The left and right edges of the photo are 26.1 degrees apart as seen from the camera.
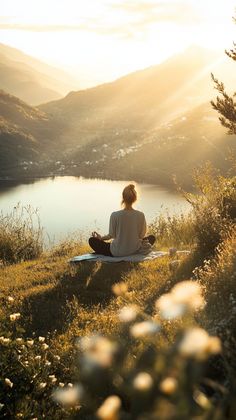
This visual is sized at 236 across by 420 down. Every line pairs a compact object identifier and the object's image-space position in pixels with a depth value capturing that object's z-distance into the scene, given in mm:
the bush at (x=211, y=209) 10188
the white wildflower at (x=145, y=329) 1688
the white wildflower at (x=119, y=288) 3007
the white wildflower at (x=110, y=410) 1493
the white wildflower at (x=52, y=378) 4824
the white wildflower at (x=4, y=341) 4733
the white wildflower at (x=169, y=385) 1594
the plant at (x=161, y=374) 1521
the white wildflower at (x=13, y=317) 4973
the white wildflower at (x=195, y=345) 1503
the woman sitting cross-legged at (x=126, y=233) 10898
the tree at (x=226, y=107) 11391
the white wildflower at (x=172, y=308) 1748
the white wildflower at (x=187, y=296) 1809
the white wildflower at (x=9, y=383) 4512
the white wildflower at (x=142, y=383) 1540
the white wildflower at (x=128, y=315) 1935
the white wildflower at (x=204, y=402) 1729
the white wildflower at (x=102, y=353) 1539
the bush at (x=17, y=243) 15250
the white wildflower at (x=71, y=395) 1572
